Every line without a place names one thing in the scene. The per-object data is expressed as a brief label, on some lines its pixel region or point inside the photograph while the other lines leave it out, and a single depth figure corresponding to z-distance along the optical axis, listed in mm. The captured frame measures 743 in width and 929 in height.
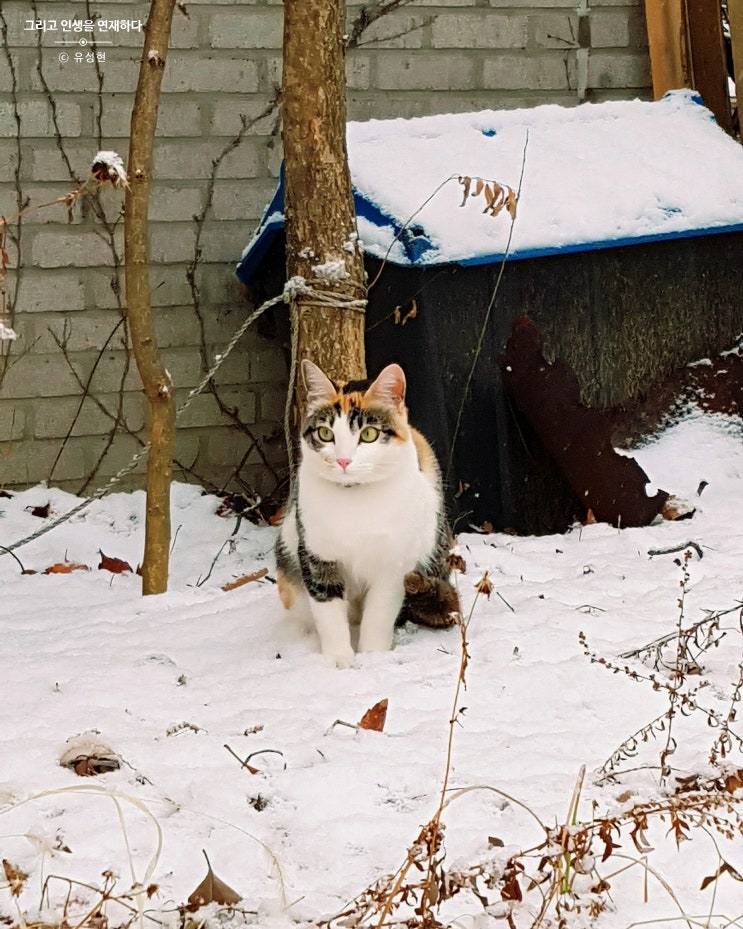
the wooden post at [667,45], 5324
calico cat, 2730
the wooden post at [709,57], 5117
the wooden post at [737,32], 5012
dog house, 3998
